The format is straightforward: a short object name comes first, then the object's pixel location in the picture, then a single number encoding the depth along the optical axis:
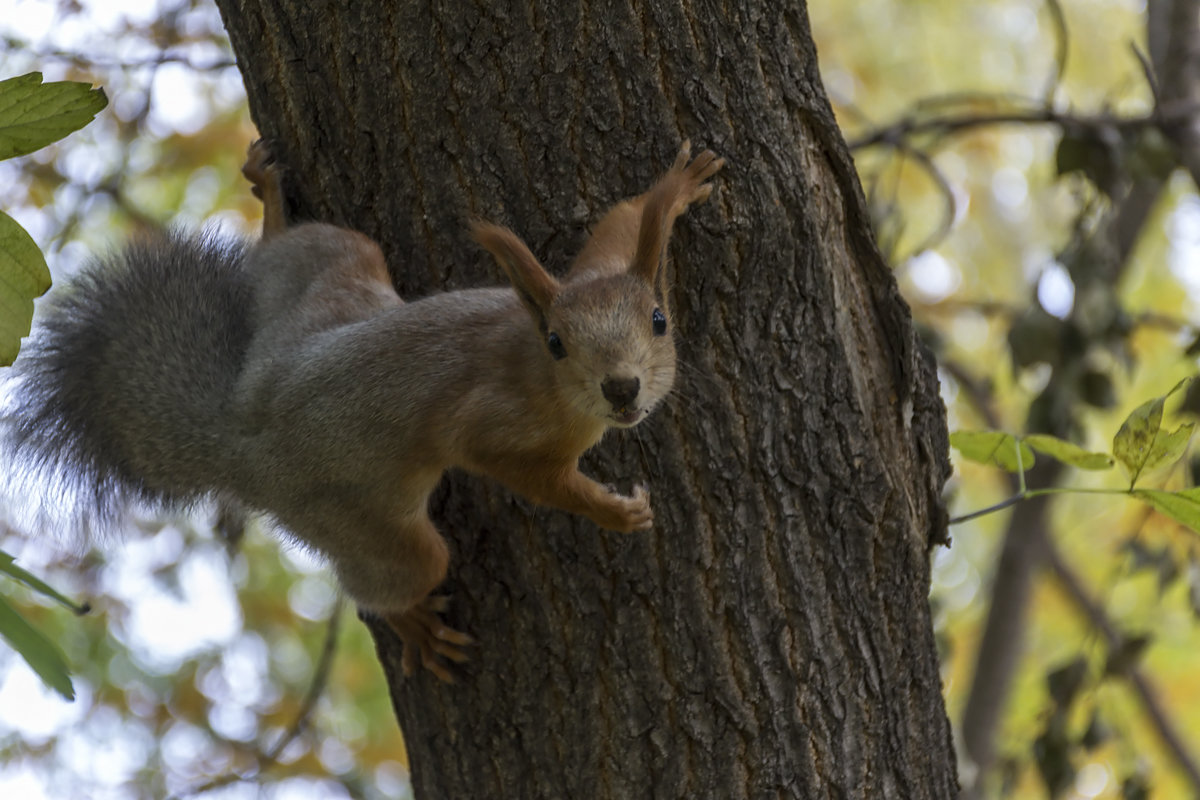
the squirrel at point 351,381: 5.88
